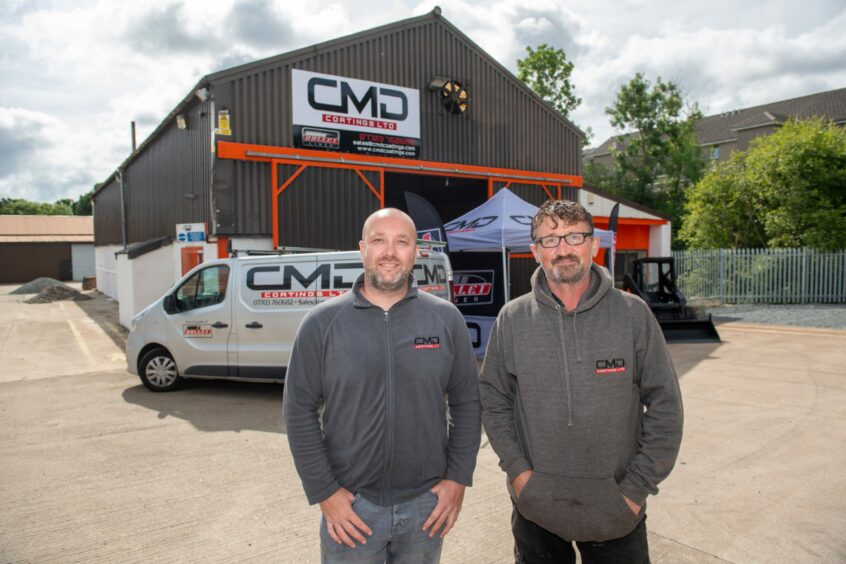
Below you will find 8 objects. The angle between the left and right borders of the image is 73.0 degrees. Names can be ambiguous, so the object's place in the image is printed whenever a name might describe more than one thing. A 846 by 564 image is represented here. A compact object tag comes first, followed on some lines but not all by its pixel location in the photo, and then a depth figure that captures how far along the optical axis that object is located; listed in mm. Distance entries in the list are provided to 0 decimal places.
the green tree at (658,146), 34188
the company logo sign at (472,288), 12203
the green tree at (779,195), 20062
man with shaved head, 2129
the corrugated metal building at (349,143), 11609
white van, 7480
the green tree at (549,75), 36406
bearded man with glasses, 2156
